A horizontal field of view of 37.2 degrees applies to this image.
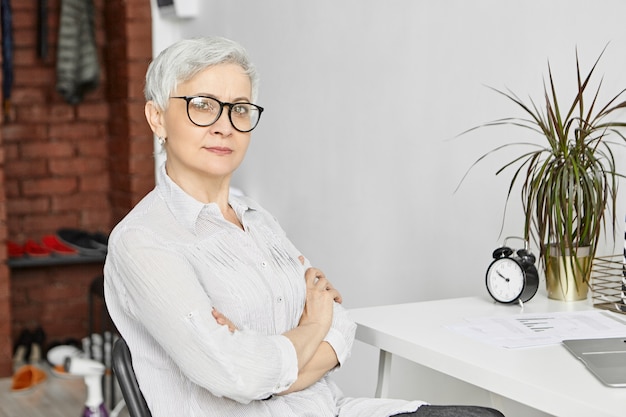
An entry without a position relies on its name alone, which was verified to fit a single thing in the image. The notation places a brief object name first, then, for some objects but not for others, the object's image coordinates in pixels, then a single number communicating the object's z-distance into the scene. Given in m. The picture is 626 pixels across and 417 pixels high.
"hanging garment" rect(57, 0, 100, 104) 4.58
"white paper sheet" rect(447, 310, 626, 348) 1.80
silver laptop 1.56
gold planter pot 2.12
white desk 1.49
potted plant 2.08
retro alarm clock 2.09
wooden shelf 4.54
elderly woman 1.56
